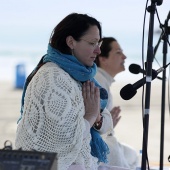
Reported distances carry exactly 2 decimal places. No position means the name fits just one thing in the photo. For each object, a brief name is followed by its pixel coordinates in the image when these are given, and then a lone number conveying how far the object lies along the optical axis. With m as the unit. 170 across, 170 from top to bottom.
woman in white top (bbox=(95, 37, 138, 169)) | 7.74
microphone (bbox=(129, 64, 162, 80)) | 5.90
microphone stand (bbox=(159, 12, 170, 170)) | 6.42
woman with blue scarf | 4.95
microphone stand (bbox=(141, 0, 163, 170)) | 4.93
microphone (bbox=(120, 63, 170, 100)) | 4.87
